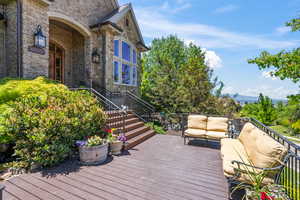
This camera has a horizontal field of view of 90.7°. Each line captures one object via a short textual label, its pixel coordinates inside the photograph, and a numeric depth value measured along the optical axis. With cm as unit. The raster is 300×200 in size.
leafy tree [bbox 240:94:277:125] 1633
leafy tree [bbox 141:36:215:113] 781
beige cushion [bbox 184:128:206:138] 504
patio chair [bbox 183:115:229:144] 496
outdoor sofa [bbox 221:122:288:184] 229
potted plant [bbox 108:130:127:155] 425
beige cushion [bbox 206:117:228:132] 511
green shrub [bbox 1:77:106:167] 327
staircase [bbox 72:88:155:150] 539
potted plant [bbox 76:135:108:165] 359
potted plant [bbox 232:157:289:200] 179
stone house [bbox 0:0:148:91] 515
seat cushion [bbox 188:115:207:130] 543
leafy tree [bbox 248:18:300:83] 543
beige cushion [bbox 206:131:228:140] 482
